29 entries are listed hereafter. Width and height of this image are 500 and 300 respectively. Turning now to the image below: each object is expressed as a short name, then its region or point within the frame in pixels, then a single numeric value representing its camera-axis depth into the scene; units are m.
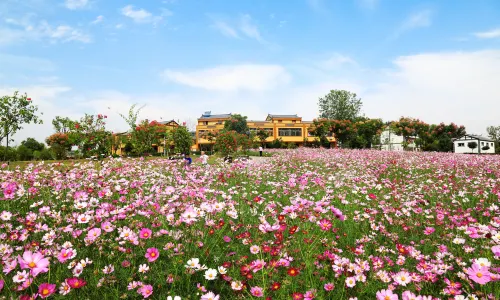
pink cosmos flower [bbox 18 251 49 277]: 1.61
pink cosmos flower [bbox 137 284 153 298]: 1.89
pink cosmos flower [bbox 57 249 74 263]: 1.84
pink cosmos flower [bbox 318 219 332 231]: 2.33
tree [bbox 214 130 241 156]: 22.81
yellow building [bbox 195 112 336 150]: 64.00
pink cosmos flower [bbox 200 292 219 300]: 1.71
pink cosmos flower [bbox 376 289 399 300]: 1.59
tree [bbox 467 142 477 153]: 44.25
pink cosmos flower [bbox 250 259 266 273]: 1.99
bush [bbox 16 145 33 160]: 25.96
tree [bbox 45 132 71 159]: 24.66
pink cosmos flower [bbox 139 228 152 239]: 2.25
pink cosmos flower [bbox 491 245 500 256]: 1.91
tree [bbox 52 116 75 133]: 53.94
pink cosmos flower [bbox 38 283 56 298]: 1.51
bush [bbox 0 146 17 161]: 22.39
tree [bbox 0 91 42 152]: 22.55
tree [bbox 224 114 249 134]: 58.09
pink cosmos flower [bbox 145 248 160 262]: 1.99
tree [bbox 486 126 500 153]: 72.69
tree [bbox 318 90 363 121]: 59.72
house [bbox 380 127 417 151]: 58.83
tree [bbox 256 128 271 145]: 52.66
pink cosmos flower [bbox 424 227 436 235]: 2.96
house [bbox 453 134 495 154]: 44.25
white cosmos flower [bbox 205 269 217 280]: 2.03
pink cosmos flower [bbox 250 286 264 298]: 1.83
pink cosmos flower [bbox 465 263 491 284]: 1.77
